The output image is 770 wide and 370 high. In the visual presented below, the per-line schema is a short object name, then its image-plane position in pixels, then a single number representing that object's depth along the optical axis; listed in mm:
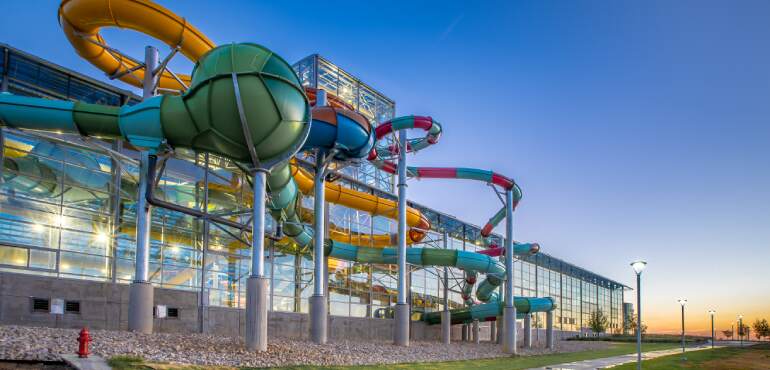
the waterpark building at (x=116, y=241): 21859
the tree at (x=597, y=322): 82250
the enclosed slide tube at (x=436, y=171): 34062
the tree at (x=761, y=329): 98375
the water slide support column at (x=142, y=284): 20500
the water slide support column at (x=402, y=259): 31141
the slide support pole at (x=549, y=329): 43312
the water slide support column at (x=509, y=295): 33875
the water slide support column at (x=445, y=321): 39250
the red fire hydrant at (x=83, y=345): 12359
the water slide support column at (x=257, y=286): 17875
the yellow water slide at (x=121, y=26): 21062
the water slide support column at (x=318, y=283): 24844
